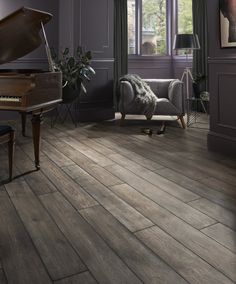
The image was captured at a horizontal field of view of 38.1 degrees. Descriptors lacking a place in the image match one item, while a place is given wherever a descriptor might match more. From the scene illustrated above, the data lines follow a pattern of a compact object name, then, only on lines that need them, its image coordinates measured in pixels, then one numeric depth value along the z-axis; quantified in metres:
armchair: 5.22
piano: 2.79
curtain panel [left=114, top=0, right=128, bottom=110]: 6.88
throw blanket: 5.25
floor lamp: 5.58
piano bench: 2.73
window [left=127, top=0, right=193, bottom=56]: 7.34
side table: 6.08
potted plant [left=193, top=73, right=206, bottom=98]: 5.43
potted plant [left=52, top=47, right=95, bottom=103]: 5.36
